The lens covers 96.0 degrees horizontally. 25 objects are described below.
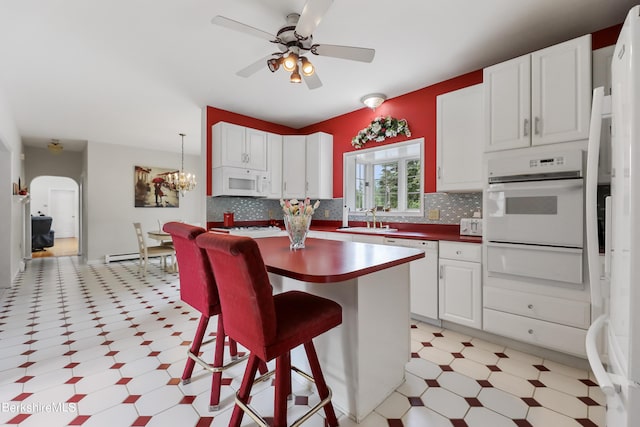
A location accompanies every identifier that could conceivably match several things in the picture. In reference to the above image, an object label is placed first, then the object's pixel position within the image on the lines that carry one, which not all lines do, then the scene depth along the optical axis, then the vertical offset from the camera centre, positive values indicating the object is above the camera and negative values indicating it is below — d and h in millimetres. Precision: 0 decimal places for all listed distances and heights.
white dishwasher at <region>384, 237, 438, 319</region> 2834 -685
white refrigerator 761 -107
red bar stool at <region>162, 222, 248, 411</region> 1655 -441
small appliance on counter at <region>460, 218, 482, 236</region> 2891 -147
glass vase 1998 -112
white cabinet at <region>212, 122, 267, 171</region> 3971 +944
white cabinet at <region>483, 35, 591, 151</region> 2139 +927
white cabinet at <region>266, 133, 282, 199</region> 4547 +744
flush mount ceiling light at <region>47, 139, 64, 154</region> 6247 +1433
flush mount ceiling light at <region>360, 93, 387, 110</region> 3742 +1485
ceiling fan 1943 +1200
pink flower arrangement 2004 +21
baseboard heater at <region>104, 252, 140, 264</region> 6492 -1056
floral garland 3697 +1102
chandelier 5836 +628
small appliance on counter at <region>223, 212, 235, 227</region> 4258 -119
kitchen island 1570 -657
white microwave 3977 +435
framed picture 6980 +575
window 3883 +497
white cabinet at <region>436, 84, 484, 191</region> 2822 +746
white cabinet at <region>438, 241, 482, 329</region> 2566 -655
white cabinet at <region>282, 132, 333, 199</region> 4504 +743
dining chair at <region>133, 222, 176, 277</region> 5242 -713
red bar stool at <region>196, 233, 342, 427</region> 1134 -483
